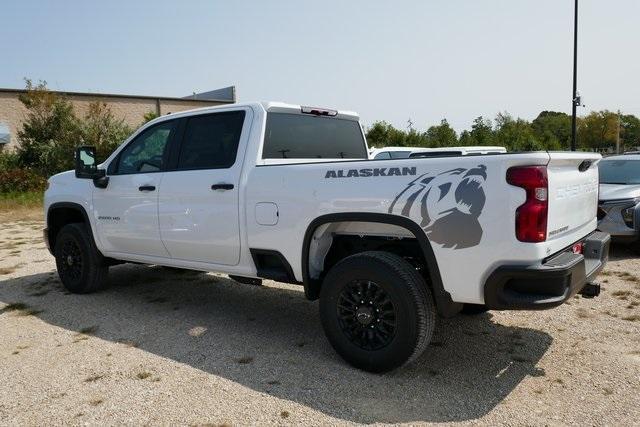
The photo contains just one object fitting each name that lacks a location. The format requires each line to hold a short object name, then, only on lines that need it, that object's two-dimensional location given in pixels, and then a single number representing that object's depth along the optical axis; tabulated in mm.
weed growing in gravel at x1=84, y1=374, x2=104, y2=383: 3850
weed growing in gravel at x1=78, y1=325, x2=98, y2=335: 4914
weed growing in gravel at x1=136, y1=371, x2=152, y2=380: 3877
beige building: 28000
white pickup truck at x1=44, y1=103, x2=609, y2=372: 3293
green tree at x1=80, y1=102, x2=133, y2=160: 23205
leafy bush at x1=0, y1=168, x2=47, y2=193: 19031
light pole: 20297
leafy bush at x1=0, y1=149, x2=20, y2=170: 21544
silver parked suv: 7602
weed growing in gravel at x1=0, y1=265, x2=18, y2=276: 7664
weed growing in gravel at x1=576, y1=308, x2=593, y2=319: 5133
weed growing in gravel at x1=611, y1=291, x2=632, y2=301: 5730
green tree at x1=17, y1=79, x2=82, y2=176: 21953
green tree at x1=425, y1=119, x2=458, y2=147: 26062
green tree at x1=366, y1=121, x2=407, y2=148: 24719
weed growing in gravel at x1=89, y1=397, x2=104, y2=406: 3487
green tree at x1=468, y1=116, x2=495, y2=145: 26003
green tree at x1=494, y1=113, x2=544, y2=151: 25848
